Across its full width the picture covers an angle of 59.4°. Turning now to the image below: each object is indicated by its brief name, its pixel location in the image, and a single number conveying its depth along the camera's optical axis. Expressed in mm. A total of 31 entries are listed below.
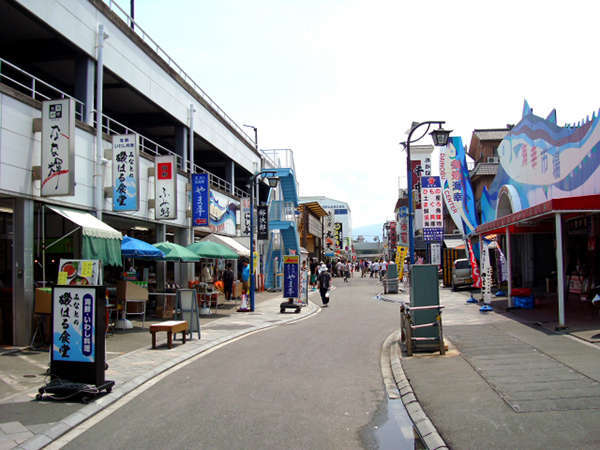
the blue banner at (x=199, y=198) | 23156
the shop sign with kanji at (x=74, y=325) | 7590
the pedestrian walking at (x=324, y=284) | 23734
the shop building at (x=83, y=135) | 11750
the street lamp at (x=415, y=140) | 15019
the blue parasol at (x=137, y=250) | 14766
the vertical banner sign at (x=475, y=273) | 21617
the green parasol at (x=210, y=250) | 18703
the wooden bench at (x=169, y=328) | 11664
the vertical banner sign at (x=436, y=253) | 32975
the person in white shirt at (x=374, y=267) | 55131
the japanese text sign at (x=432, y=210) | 31297
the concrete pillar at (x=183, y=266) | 22688
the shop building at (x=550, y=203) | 15039
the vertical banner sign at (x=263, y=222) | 28312
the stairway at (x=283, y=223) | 33281
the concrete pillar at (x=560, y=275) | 11969
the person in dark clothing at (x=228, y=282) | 24906
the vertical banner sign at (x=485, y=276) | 17906
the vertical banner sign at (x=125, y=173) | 15633
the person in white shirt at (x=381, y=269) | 44562
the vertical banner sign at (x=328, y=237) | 73438
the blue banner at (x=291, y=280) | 21234
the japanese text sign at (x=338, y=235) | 86875
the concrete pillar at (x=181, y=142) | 23500
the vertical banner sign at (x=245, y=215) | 31844
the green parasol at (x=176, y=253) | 16594
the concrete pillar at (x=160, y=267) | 20047
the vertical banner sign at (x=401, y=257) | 35344
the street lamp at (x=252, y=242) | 20281
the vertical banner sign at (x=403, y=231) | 59134
